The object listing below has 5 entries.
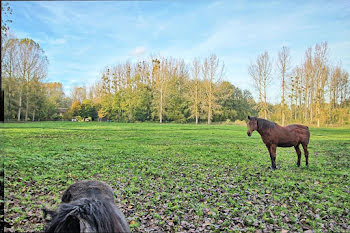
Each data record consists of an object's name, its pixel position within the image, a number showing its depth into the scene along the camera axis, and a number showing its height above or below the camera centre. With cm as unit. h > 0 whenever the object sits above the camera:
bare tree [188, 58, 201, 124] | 5122 +678
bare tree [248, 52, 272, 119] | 4103 +874
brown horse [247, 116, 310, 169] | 931 -63
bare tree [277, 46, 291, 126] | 4091 +1048
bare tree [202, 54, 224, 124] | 4994 +850
